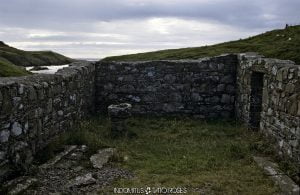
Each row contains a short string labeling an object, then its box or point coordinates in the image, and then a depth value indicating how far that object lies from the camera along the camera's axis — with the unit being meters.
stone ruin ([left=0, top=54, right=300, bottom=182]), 4.41
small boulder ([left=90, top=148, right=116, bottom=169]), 4.91
